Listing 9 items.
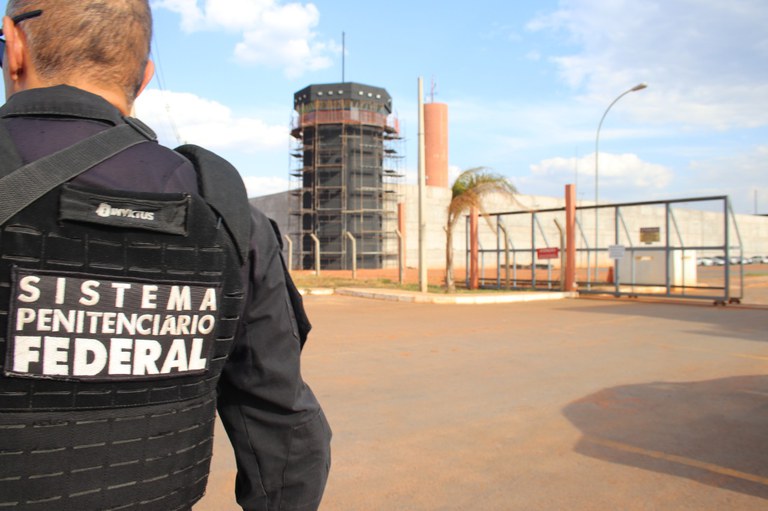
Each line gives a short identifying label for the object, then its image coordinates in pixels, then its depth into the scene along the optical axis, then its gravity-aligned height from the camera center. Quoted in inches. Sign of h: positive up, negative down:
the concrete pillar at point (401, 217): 995.3 +79.8
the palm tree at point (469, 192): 724.0 +88.0
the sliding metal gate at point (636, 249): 647.1 +18.8
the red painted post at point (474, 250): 812.4 +20.5
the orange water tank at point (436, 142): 2026.3 +411.1
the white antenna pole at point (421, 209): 679.7 +64.2
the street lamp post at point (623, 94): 803.4 +235.6
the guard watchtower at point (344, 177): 1462.8 +217.9
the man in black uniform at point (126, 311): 38.0 -3.2
